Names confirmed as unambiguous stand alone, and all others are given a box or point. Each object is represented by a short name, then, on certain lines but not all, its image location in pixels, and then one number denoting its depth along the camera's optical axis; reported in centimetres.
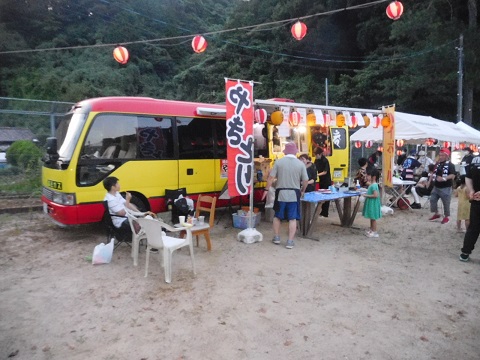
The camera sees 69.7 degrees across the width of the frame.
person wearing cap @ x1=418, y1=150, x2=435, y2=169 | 1155
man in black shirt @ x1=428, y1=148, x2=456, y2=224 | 714
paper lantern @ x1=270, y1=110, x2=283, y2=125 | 641
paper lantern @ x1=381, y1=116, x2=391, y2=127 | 816
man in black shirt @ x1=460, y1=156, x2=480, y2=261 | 475
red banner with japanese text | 573
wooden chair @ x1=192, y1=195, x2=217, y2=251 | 511
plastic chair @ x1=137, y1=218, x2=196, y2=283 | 413
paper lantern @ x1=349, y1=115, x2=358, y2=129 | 752
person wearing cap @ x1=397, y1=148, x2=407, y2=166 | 1364
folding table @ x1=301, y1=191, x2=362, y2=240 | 611
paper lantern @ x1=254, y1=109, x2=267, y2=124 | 625
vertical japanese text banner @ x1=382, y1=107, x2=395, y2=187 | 817
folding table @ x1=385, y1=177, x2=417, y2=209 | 882
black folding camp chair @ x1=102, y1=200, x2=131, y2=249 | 506
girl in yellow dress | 637
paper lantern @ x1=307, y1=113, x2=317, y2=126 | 691
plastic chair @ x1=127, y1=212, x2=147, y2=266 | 481
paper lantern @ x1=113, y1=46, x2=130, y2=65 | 928
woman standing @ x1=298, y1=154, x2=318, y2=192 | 709
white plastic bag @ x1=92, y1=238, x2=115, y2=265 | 482
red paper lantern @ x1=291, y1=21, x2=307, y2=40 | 802
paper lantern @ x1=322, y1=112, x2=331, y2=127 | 714
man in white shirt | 504
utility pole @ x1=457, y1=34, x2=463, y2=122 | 1559
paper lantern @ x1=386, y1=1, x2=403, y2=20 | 759
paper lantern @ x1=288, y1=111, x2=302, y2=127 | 670
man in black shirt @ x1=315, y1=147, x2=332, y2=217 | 783
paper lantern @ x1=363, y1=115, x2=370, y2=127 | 777
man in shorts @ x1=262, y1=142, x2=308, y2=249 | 546
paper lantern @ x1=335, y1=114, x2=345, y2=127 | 734
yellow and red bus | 562
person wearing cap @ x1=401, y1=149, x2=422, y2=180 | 951
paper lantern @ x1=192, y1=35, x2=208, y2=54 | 865
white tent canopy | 950
